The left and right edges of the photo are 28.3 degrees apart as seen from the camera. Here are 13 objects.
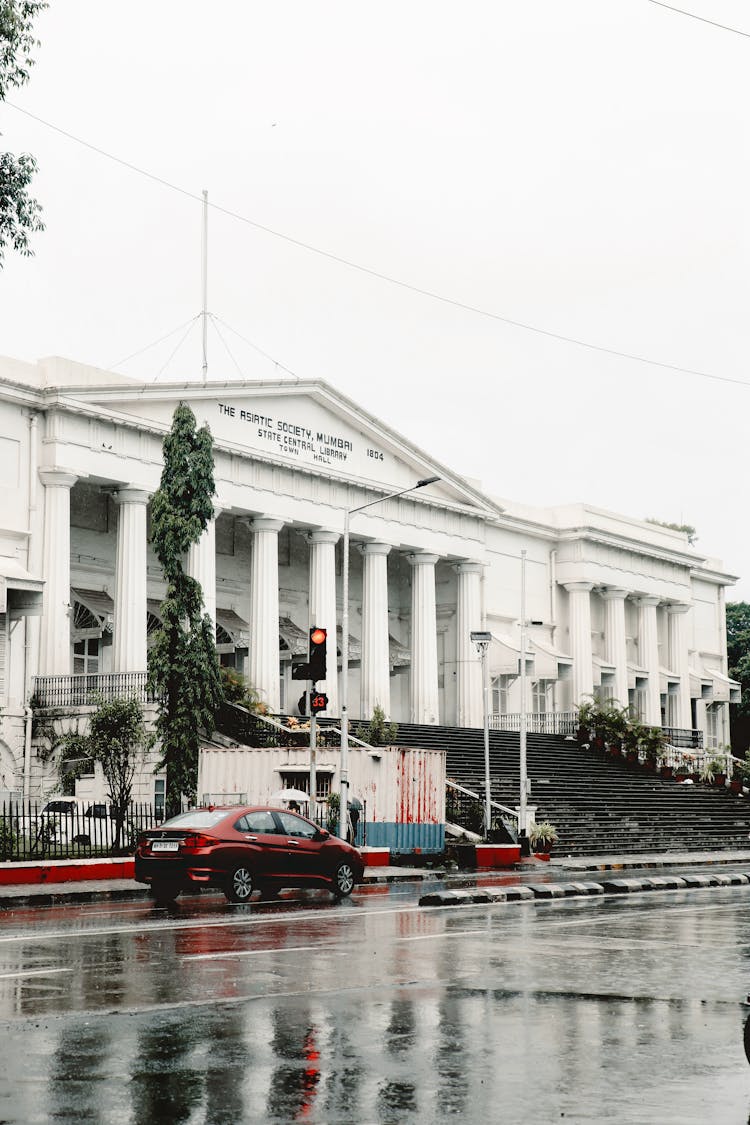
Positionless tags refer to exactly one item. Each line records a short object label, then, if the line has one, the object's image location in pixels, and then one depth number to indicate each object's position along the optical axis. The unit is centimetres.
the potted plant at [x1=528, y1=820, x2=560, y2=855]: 3844
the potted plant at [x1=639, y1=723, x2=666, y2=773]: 5428
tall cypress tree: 3350
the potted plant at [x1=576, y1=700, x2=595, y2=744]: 5591
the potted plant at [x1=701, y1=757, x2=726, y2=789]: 5462
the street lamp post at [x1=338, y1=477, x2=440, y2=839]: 3122
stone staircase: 4259
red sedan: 2206
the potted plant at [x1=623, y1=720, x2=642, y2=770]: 5441
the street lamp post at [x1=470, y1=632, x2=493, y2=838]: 3825
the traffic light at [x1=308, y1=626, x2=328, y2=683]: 2809
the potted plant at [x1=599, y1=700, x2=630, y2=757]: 5491
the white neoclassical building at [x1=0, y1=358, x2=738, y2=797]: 4159
